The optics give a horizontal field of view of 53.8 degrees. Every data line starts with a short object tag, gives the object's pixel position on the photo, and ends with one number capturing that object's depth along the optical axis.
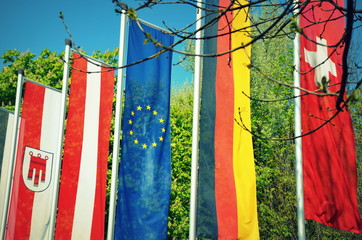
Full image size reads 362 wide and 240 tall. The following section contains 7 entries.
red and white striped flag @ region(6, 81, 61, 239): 8.18
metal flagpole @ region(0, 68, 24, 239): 8.22
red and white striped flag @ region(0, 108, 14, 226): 9.38
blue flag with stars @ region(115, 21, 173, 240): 6.46
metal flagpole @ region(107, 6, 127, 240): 6.46
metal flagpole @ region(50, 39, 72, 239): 7.10
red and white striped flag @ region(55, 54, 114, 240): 7.05
